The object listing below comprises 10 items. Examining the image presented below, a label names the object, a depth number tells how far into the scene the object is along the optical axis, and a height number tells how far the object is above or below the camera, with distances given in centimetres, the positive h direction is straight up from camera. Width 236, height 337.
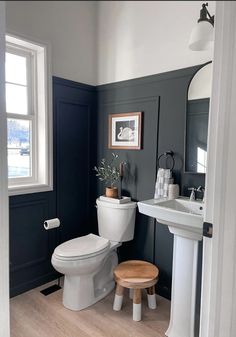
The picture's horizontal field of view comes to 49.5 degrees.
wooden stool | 188 -96
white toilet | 196 -85
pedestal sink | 158 -77
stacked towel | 210 -27
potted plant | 242 -25
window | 223 +27
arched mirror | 193 +23
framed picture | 236 +17
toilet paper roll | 222 -66
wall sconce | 164 +77
